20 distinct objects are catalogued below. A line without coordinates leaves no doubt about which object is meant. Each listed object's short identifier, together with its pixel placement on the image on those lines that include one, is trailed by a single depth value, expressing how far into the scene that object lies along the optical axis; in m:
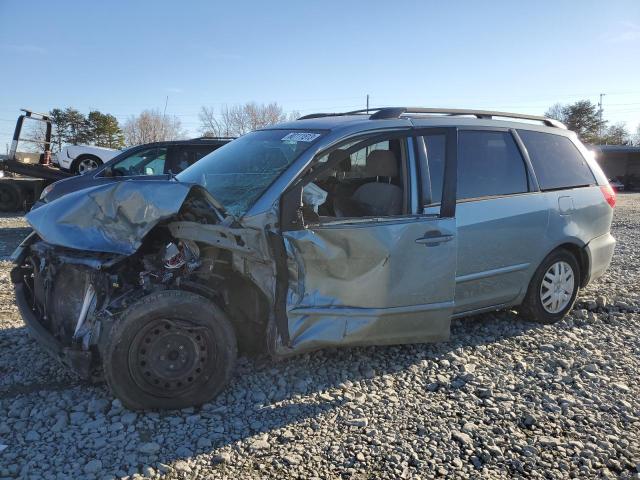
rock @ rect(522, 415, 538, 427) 3.20
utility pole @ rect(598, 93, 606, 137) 64.62
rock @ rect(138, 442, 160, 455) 2.83
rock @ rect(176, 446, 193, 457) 2.81
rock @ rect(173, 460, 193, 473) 2.68
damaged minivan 3.21
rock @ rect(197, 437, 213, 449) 2.89
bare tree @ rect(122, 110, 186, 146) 49.73
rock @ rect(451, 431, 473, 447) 2.98
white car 15.13
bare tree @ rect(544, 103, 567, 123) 66.38
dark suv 9.77
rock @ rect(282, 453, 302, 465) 2.76
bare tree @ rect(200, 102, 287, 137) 53.70
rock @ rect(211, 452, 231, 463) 2.76
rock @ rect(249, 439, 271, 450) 2.89
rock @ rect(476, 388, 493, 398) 3.54
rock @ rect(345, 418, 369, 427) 3.14
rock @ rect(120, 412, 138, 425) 3.10
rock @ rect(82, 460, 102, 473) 2.65
